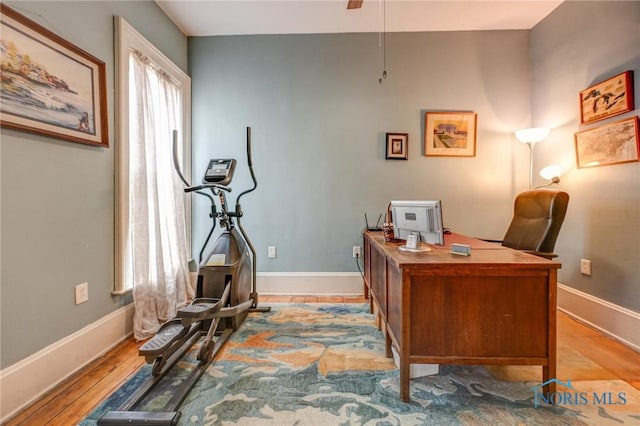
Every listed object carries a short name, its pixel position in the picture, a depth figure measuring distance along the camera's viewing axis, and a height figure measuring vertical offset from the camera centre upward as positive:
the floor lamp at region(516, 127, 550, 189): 2.68 +0.68
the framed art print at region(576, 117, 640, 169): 1.98 +0.46
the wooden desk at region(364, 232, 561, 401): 1.36 -0.52
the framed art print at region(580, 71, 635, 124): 2.00 +0.81
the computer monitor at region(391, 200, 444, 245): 1.60 -0.08
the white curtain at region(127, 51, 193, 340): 2.15 +0.01
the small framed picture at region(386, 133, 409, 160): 3.05 +0.66
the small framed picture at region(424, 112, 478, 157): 3.02 +0.77
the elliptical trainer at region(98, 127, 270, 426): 1.34 -0.74
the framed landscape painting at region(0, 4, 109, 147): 1.36 +0.68
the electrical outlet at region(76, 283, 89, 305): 1.74 -0.53
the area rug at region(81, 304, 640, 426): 1.32 -0.98
